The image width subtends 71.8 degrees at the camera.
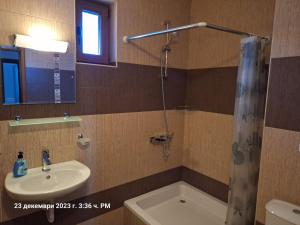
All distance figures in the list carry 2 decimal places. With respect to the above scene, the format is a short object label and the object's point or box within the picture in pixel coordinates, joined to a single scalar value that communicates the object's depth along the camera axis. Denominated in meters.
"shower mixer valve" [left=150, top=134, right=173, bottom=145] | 2.24
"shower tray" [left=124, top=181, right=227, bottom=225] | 2.11
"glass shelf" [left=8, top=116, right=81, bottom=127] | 1.44
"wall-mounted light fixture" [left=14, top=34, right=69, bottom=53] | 1.39
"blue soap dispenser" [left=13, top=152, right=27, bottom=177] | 1.43
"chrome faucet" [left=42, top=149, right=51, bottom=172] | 1.56
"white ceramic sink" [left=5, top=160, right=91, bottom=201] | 1.26
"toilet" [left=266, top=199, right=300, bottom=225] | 1.24
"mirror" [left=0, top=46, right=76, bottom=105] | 1.39
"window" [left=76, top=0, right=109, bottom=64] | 1.78
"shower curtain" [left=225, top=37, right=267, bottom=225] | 1.43
